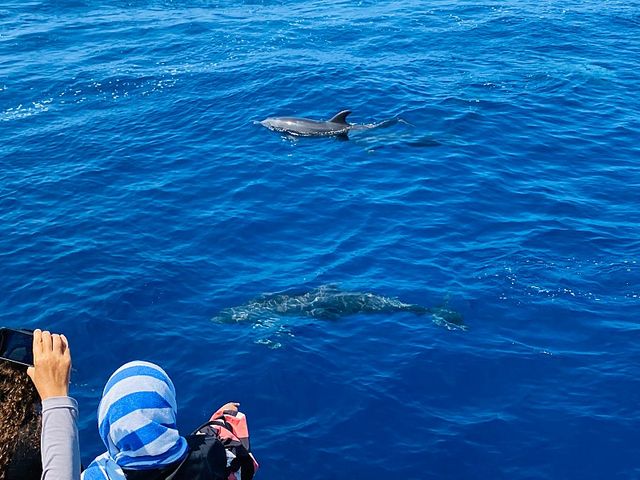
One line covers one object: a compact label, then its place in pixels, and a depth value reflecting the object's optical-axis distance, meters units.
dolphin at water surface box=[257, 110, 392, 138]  21.59
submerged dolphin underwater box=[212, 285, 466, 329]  13.56
